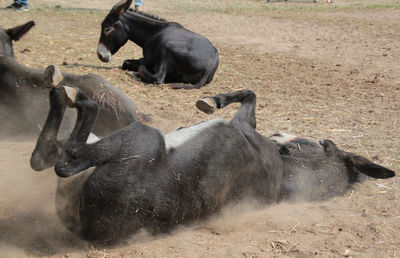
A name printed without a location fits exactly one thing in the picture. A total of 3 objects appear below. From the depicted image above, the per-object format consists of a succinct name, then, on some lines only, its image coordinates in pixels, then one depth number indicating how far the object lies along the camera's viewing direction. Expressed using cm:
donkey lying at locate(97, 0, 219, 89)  909
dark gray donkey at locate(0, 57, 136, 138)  508
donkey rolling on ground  336
